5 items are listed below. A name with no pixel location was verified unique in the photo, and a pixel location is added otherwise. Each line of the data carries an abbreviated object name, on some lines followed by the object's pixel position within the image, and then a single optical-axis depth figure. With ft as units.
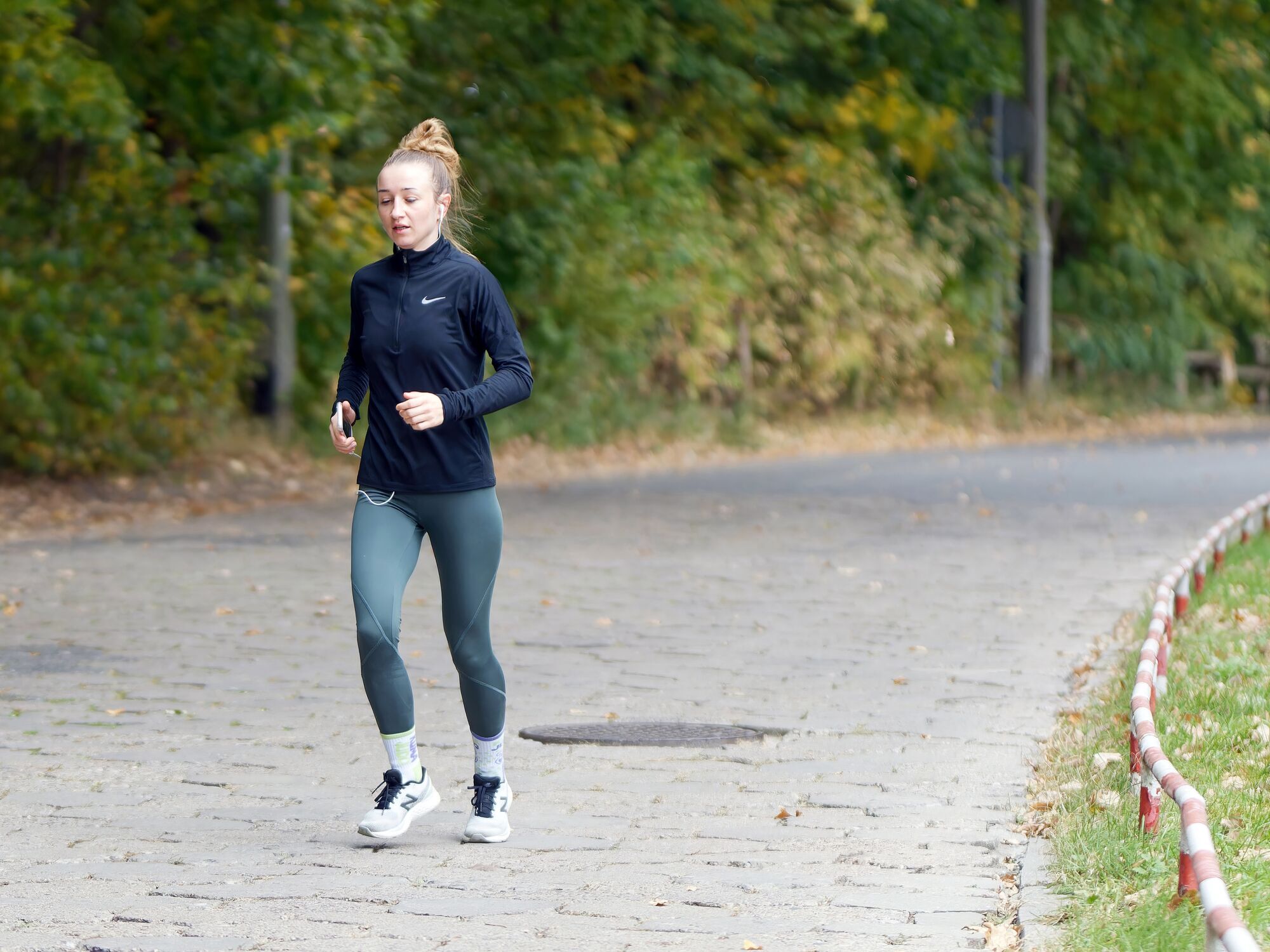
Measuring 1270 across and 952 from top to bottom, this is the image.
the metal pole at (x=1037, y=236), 203.10
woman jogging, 39.24
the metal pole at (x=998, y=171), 206.08
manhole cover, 50.90
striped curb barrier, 26.11
